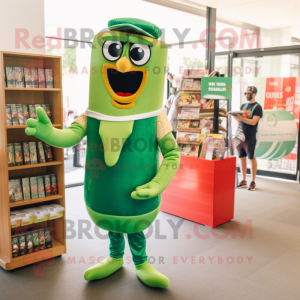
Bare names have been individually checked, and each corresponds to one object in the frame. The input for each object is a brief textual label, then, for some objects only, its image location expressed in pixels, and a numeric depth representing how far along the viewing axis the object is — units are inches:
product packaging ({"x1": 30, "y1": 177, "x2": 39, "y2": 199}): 113.1
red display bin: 145.3
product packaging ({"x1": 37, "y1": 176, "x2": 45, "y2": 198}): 115.1
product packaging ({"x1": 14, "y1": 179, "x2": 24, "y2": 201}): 110.3
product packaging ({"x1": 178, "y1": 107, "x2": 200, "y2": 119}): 156.8
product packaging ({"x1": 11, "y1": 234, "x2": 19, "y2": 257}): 109.6
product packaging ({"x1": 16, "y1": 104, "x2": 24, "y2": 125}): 107.9
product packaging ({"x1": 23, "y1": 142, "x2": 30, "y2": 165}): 110.5
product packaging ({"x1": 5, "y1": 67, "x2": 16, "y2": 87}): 104.5
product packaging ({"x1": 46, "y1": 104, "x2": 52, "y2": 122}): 114.7
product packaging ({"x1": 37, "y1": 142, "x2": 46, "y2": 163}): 113.8
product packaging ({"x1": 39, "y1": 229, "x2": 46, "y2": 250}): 115.4
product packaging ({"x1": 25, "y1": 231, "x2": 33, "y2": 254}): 112.9
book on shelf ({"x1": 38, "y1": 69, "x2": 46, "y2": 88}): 111.0
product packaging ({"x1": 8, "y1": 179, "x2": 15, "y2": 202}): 109.0
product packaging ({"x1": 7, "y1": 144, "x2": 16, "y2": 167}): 107.0
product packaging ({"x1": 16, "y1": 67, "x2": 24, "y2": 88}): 106.7
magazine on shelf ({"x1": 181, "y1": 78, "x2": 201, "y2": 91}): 156.9
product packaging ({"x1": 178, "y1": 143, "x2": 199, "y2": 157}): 153.3
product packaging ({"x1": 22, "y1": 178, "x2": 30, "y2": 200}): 111.3
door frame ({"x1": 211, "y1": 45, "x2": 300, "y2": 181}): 218.8
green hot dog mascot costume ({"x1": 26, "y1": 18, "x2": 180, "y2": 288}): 85.8
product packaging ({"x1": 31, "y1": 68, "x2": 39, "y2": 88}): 109.9
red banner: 223.8
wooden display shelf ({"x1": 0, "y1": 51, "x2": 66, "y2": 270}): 106.3
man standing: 214.1
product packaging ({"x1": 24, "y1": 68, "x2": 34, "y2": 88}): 108.5
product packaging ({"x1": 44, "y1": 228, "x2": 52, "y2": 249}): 117.3
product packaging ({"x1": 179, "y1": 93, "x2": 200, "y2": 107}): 157.2
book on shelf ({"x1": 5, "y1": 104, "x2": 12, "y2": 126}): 105.4
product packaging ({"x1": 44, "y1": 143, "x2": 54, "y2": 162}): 115.9
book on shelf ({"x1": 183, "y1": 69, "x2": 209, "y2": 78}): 156.4
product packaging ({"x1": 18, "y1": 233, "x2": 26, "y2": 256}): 111.0
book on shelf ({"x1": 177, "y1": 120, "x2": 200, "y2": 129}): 157.7
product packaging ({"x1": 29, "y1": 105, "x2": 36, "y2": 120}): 110.5
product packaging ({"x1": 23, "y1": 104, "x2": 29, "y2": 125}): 109.3
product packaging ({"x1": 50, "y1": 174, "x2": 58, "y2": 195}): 117.8
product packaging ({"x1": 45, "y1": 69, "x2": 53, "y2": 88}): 112.5
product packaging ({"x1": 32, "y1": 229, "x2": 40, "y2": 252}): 114.2
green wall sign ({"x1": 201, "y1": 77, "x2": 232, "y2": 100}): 148.3
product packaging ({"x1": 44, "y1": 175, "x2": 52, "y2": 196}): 116.4
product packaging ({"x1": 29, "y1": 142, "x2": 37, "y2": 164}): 111.7
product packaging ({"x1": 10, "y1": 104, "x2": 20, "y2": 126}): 106.4
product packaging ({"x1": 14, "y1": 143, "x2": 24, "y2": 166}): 108.7
